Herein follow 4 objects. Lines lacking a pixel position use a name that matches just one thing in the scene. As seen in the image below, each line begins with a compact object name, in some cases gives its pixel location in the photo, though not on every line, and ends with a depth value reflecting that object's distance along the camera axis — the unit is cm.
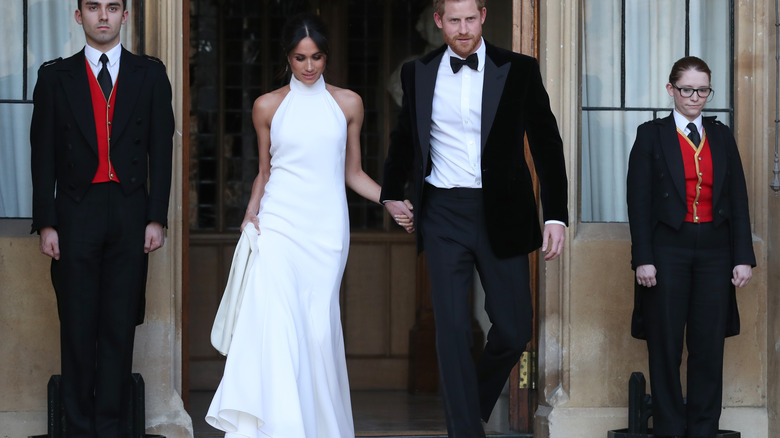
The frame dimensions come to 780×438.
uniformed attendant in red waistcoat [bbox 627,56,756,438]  1232
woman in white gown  1123
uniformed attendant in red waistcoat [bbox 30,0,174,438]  1117
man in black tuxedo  1032
